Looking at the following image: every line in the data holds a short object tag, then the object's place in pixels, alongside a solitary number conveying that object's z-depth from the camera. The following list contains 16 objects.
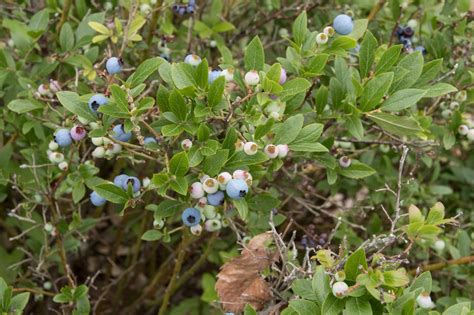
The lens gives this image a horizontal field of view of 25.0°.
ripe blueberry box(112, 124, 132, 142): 0.65
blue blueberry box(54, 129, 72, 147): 0.68
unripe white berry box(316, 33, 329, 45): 0.67
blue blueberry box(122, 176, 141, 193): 0.65
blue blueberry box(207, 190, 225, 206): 0.63
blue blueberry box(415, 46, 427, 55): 0.81
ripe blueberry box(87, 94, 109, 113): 0.63
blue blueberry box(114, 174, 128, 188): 0.66
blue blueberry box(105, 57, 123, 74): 0.66
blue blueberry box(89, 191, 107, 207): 0.67
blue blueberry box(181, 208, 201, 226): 0.66
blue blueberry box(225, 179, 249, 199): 0.61
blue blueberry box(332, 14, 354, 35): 0.69
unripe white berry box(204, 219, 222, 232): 0.72
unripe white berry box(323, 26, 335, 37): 0.67
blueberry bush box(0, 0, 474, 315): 0.63
